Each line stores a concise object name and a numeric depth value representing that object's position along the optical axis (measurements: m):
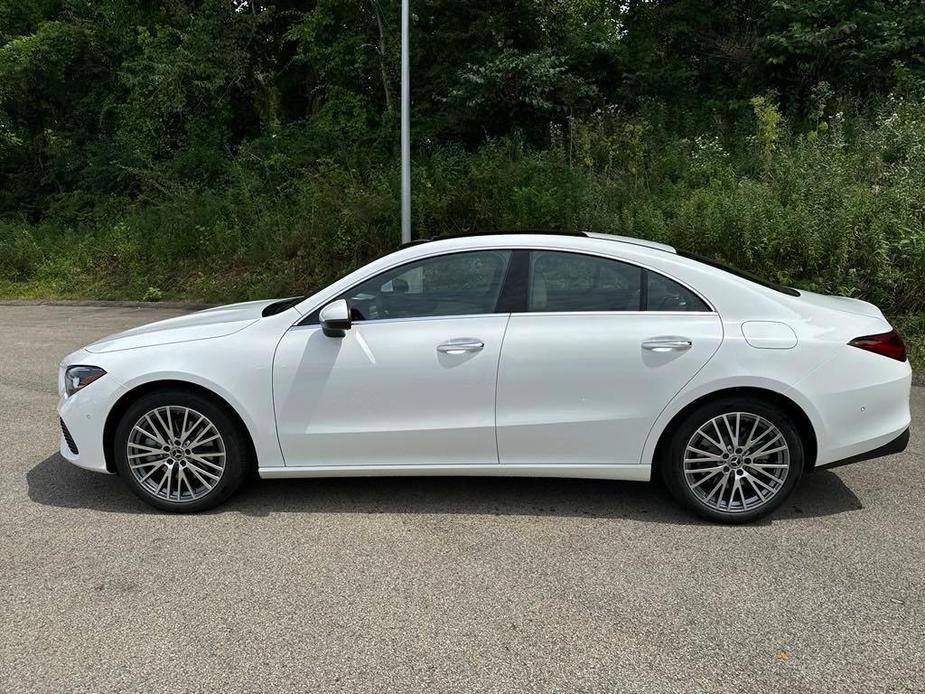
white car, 3.93
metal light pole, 11.36
